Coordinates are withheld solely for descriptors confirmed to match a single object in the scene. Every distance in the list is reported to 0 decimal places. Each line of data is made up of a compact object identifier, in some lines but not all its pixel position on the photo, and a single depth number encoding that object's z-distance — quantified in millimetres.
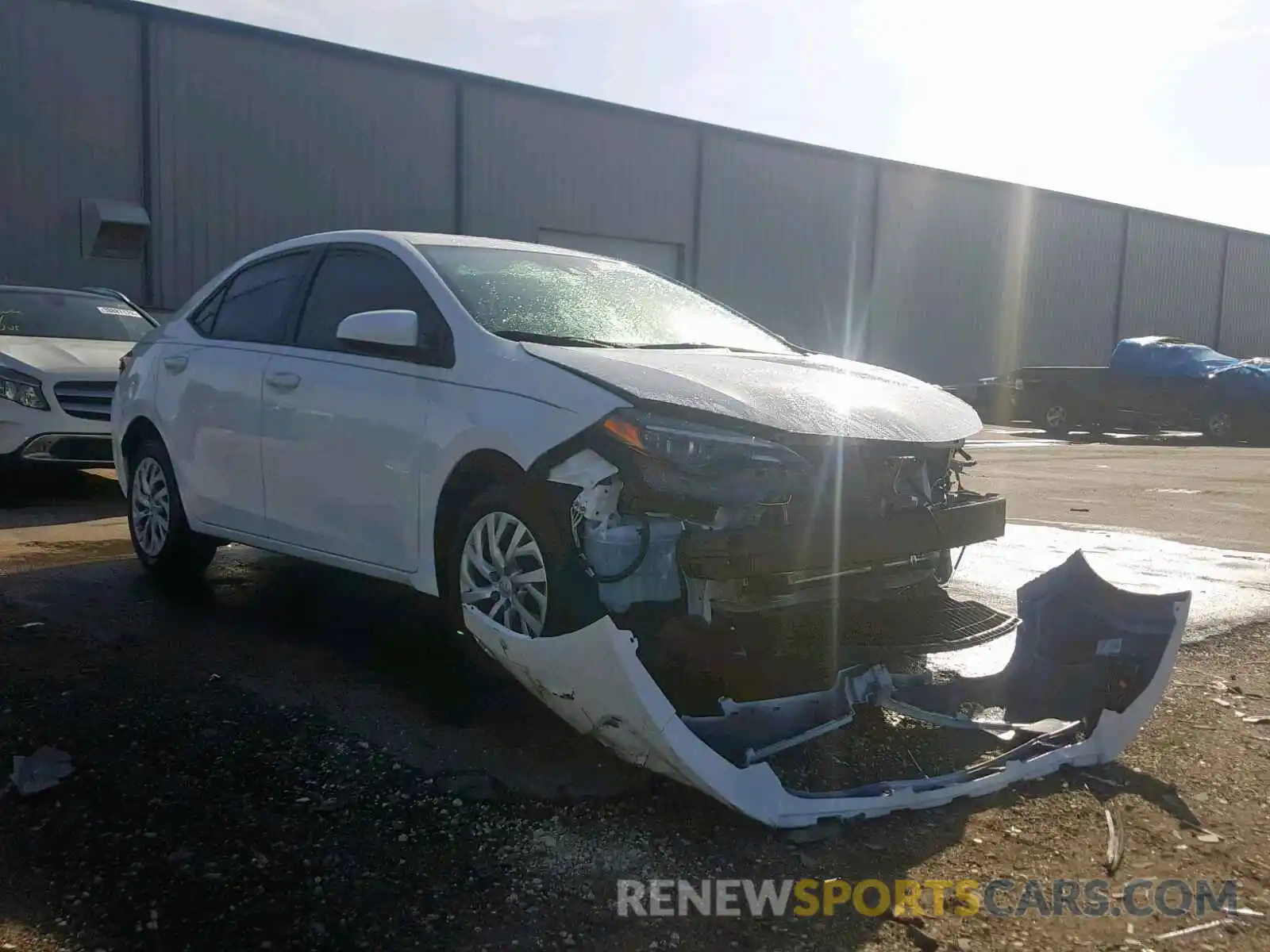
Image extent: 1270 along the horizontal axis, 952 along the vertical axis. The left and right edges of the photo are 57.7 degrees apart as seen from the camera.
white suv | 8133
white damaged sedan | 3164
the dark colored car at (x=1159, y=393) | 18422
